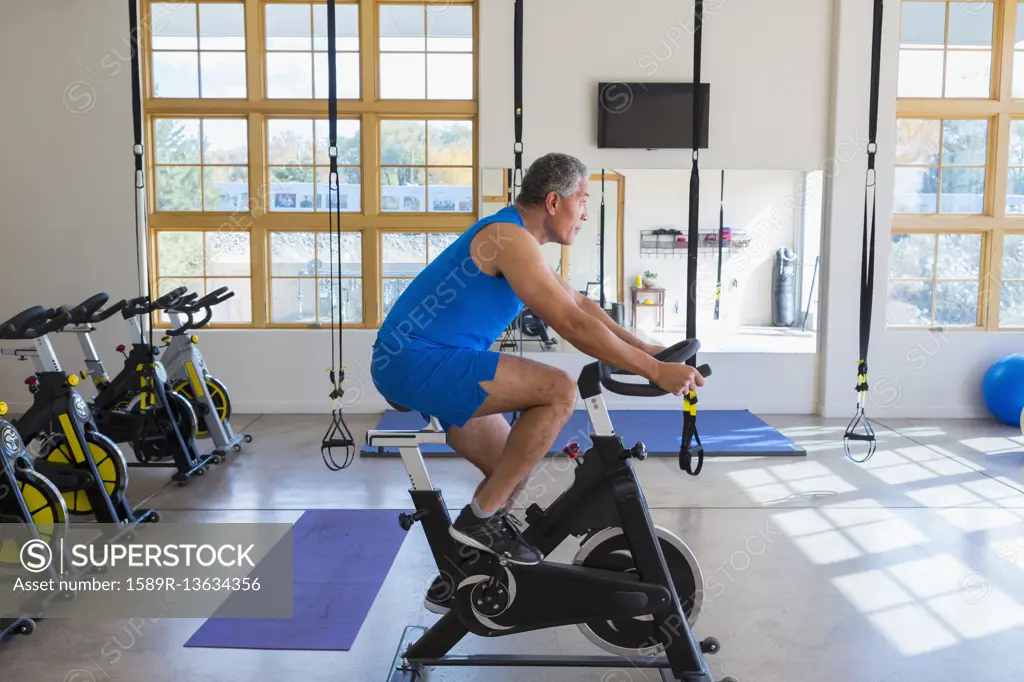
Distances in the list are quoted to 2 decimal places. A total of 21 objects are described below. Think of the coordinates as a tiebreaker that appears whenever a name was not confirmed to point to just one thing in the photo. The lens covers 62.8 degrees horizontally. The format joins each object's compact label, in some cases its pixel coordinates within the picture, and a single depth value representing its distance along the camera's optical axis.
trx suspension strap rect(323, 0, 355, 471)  4.14
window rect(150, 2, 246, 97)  7.21
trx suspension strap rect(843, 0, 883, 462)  4.25
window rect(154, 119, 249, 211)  7.34
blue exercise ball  6.80
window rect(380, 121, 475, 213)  7.36
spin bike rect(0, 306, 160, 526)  3.97
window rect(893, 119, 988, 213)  7.30
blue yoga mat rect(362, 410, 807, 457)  5.97
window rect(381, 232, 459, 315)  7.43
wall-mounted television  7.02
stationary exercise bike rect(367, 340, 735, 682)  2.62
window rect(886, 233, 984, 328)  7.37
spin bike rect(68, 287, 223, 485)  5.19
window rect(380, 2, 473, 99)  7.25
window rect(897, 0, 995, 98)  7.18
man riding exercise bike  2.56
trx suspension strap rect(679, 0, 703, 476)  4.12
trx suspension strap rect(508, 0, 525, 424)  4.27
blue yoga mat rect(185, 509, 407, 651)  3.13
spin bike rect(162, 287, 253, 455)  5.63
